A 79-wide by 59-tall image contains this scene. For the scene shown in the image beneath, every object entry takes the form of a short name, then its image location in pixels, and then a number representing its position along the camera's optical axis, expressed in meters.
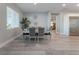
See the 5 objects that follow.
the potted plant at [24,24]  6.31
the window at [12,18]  4.16
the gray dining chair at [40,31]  4.51
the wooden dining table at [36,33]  4.67
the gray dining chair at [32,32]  4.43
